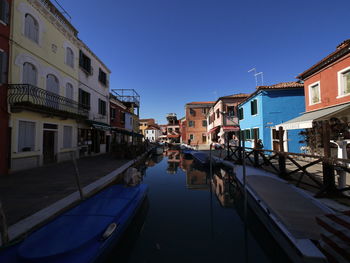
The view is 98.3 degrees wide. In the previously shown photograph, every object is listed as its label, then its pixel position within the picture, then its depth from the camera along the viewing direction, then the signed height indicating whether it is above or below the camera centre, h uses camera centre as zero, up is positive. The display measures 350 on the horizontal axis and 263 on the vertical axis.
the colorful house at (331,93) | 7.58 +2.62
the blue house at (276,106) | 13.03 +2.72
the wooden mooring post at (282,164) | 5.98 -1.08
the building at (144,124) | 54.76 +5.58
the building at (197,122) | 34.28 +3.58
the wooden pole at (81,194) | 4.24 -1.62
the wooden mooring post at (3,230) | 2.49 -1.52
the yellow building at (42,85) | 7.61 +3.27
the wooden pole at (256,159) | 8.22 -1.17
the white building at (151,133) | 57.44 +1.83
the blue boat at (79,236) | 2.13 -1.63
